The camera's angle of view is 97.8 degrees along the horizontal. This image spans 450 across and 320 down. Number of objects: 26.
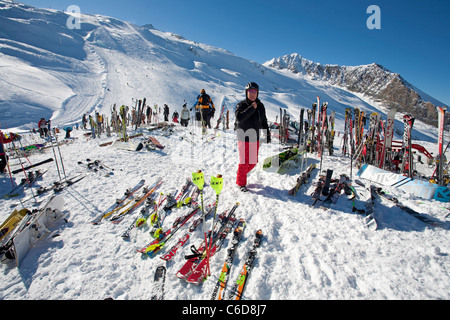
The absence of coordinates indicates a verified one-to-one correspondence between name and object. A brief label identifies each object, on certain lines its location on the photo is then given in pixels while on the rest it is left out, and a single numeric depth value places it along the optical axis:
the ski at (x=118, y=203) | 3.60
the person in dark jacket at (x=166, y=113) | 19.17
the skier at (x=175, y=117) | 18.12
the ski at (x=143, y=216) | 3.24
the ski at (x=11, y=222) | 3.20
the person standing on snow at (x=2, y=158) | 5.51
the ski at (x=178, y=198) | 3.92
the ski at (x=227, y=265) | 2.23
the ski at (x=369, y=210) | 3.03
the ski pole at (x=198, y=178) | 2.27
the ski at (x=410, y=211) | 2.95
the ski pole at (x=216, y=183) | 2.38
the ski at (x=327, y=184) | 3.96
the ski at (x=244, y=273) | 2.21
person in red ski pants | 4.33
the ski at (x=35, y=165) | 5.79
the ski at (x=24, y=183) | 4.54
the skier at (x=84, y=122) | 19.60
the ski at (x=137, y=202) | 3.62
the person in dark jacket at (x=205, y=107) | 10.67
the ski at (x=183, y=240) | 2.74
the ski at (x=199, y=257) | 2.44
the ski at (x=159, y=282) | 2.22
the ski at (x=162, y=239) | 2.82
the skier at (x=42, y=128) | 15.53
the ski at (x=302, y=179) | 4.20
